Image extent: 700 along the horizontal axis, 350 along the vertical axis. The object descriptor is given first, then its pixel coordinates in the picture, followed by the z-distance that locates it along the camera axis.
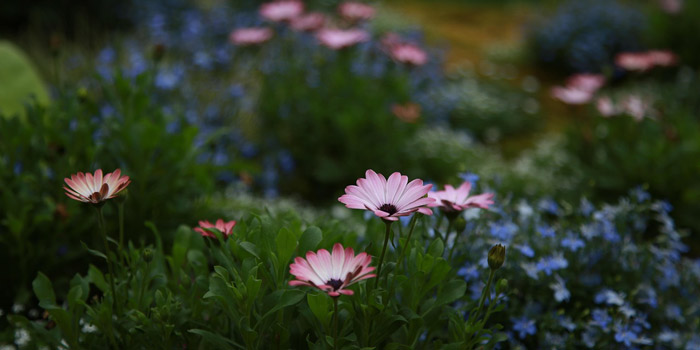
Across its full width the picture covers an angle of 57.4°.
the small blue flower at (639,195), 2.20
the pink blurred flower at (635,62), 4.02
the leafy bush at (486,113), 4.96
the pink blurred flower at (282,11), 3.53
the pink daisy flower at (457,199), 1.52
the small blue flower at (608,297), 1.85
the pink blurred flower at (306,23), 3.57
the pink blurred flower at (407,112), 3.47
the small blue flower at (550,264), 1.84
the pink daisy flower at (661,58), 4.12
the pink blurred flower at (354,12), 3.67
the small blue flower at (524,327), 1.83
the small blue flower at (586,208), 2.20
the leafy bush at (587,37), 6.29
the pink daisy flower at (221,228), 1.57
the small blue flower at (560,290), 1.83
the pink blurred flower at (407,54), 3.38
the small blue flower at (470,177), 2.01
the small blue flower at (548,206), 2.26
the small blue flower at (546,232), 2.04
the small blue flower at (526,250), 1.81
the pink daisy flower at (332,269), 1.25
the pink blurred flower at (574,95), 3.73
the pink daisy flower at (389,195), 1.33
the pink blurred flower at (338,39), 3.33
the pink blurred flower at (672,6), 6.07
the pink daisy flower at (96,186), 1.36
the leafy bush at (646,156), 3.11
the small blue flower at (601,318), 1.86
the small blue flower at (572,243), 1.97
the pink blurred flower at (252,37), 3.43
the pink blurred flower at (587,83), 3.87
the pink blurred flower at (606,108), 3.65
